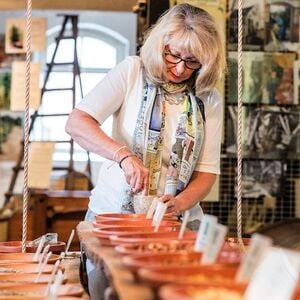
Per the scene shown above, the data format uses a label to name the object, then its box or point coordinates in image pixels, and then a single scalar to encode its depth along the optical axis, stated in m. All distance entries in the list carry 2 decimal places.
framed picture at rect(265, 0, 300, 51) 4.64
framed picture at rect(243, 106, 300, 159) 4.67
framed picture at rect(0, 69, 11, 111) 8.69
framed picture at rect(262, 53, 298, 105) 4.66
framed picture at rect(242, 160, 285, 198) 4.68
